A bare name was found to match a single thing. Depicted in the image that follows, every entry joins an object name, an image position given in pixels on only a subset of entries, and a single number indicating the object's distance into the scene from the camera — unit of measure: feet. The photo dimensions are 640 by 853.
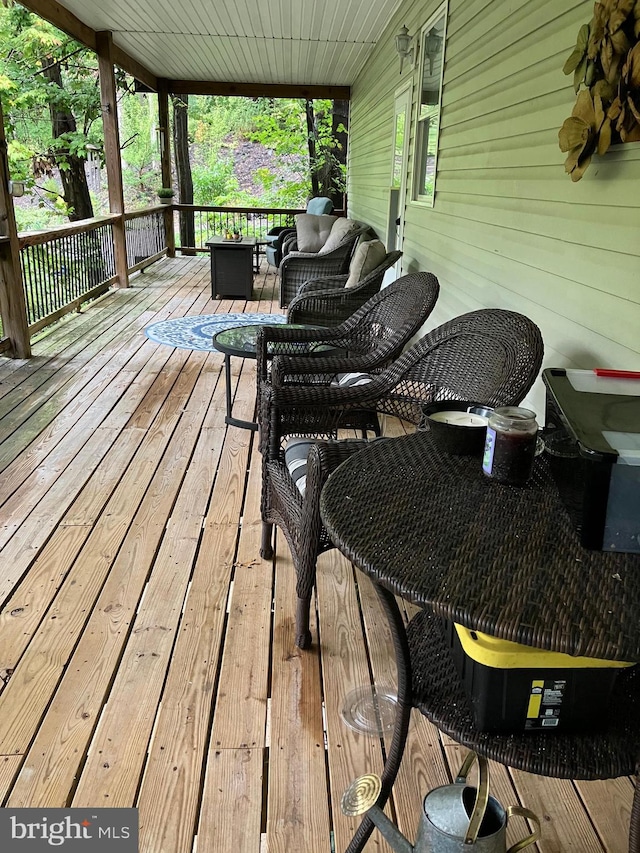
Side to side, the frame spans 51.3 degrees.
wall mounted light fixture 17.54
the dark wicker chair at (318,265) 21.81
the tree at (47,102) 31.35
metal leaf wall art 5.31
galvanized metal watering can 3.59
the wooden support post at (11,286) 15.51
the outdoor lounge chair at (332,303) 15.55
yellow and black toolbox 3.35
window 14.38
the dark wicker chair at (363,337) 8.60
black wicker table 2.99
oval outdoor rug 18.67
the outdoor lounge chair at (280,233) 29.94
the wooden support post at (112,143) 24.19
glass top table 11.03
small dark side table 24.49
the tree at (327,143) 46.21
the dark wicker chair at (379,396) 6.04
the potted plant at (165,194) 35.07
